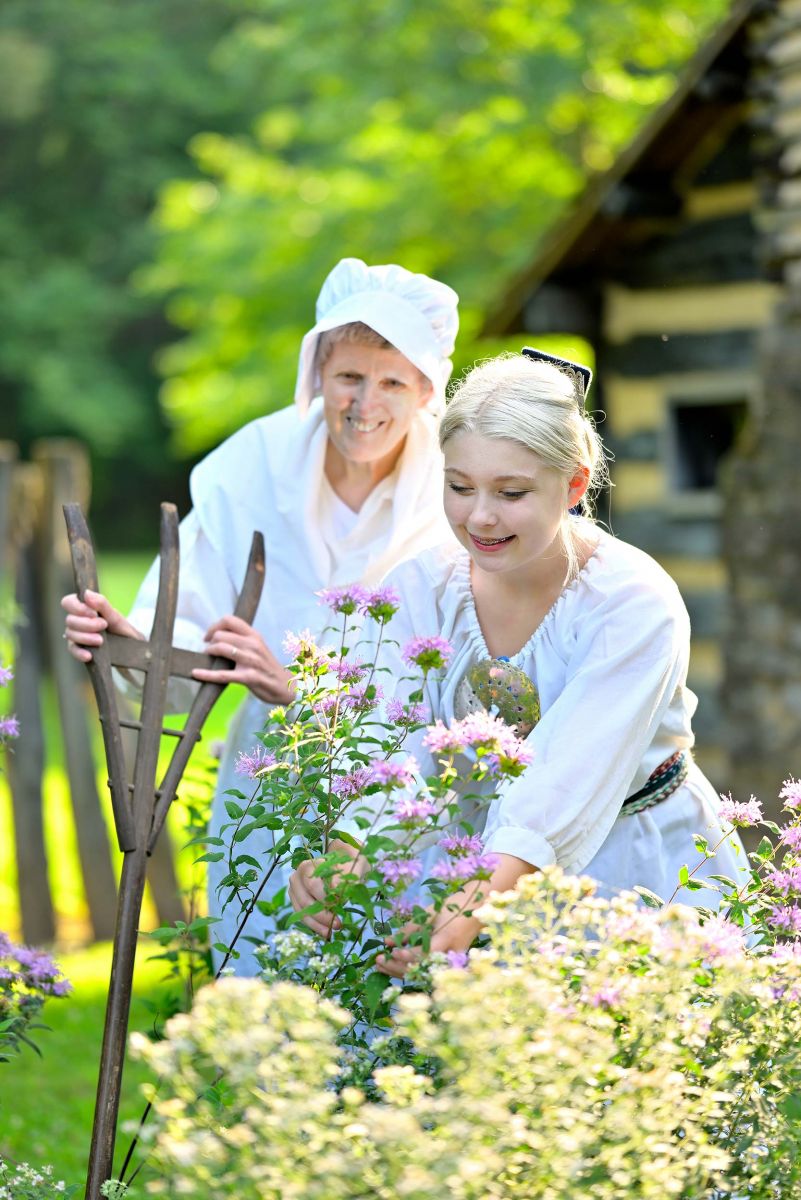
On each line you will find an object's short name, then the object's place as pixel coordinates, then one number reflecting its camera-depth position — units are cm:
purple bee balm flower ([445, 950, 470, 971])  420
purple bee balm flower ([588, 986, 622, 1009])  397
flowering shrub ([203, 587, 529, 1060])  436
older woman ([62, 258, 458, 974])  615
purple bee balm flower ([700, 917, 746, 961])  413
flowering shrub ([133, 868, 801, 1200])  339
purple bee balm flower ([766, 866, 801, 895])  474
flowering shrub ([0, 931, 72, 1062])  524
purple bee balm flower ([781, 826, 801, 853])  474
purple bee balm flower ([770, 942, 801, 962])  425
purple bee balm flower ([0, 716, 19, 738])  545
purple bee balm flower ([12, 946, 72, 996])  541
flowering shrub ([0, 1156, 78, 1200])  471
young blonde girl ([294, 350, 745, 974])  497
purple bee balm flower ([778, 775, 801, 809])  472
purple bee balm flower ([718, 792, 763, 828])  490
